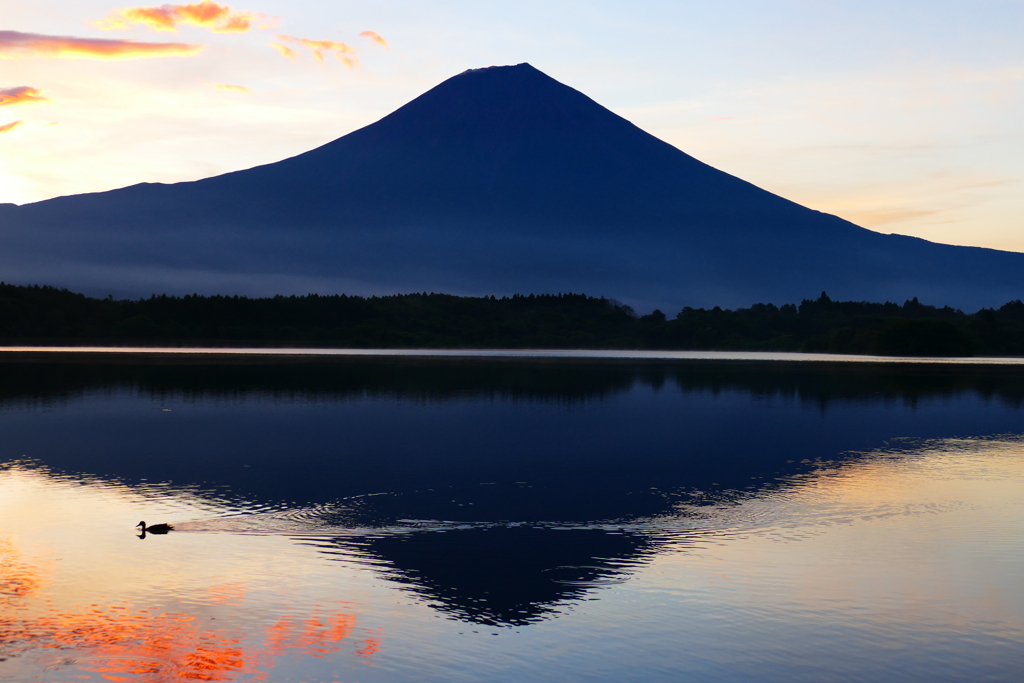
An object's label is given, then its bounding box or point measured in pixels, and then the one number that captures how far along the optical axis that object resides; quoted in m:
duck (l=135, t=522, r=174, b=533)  21.66
